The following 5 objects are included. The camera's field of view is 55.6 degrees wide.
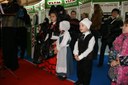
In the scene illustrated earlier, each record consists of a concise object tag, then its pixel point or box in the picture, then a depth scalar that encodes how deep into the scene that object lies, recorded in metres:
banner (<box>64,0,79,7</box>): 3.86
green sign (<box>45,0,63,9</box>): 3.92
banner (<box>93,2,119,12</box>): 3.60
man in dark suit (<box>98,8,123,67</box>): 2.69
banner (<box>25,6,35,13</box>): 5.00
